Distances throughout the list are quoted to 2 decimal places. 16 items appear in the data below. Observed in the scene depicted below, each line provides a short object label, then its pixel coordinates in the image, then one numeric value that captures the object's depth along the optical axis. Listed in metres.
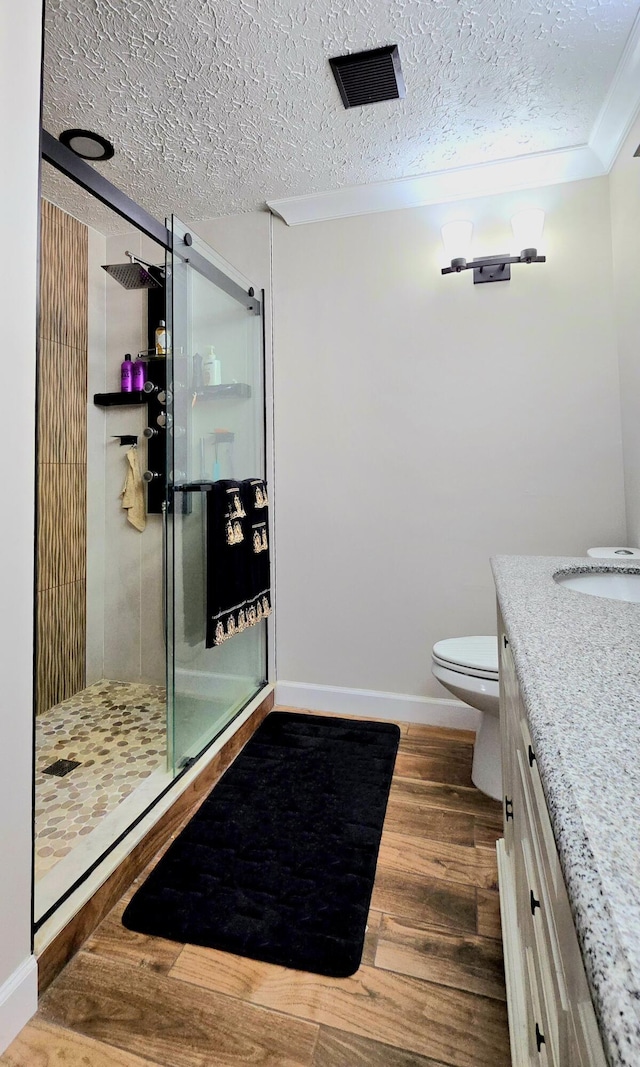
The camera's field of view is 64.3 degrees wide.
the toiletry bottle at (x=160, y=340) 2.52
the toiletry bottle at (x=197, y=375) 1.92
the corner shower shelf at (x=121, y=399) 2.62
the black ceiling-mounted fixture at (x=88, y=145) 1.94
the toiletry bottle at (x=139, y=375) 2.66
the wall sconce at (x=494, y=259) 2.05
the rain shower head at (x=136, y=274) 2.11
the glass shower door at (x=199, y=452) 1.80
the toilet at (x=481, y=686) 1.69
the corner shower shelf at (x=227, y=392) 2.01
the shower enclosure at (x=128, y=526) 1.71
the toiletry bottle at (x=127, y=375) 2.66
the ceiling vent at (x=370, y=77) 1.56
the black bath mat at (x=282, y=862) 1.26
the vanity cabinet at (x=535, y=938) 0.43
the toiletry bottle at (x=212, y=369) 2.01
